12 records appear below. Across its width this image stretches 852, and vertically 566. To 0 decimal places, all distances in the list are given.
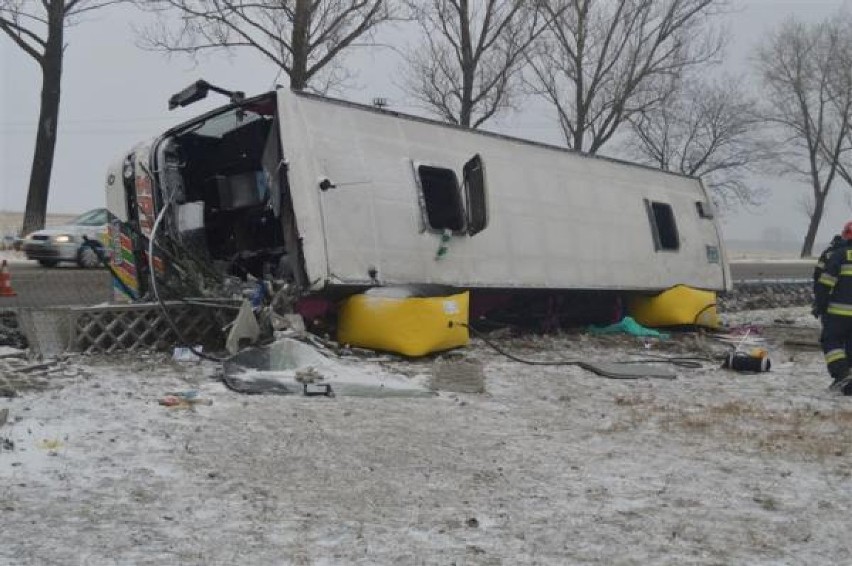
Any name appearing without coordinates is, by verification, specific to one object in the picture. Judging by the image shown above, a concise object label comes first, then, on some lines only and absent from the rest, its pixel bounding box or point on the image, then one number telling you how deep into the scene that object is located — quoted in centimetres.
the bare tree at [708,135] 3866
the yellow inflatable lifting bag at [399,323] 764
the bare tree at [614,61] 2856
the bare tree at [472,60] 2466
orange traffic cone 1130
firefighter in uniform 746
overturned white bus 767
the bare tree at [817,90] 4294
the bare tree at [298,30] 2044
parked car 1720
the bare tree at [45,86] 2206
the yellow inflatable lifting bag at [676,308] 1139
